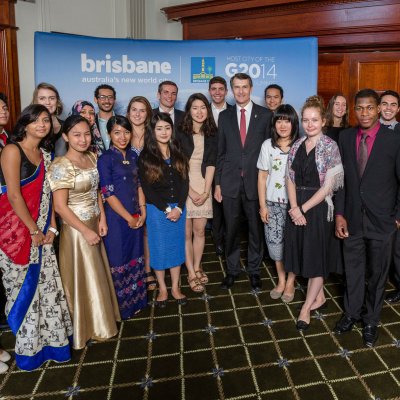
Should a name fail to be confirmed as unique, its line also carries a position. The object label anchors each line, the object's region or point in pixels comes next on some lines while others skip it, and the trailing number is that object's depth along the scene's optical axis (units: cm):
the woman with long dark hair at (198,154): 343
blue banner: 468
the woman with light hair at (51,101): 334
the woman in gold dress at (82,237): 261
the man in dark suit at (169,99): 391
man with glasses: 376
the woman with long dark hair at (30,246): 248
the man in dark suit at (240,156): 347
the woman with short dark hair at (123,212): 295
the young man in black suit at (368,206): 261
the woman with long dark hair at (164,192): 312
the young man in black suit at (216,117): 408
